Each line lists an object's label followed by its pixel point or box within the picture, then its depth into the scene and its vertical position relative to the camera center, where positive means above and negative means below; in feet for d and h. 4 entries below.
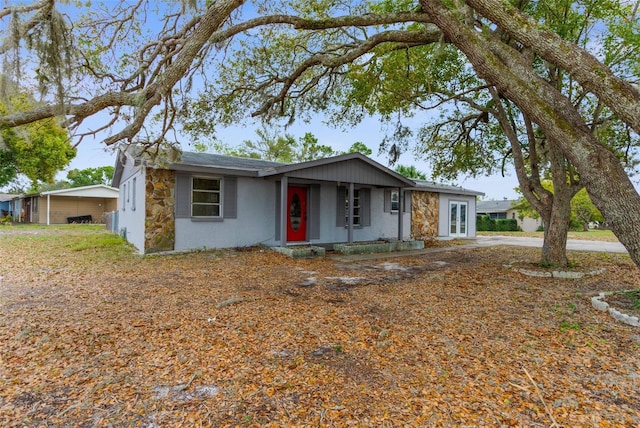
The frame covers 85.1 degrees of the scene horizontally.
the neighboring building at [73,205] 83.86 +2.58
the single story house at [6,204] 116.47 +3.57
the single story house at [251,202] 31.17 +1.49
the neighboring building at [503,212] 118.64 +2.36
